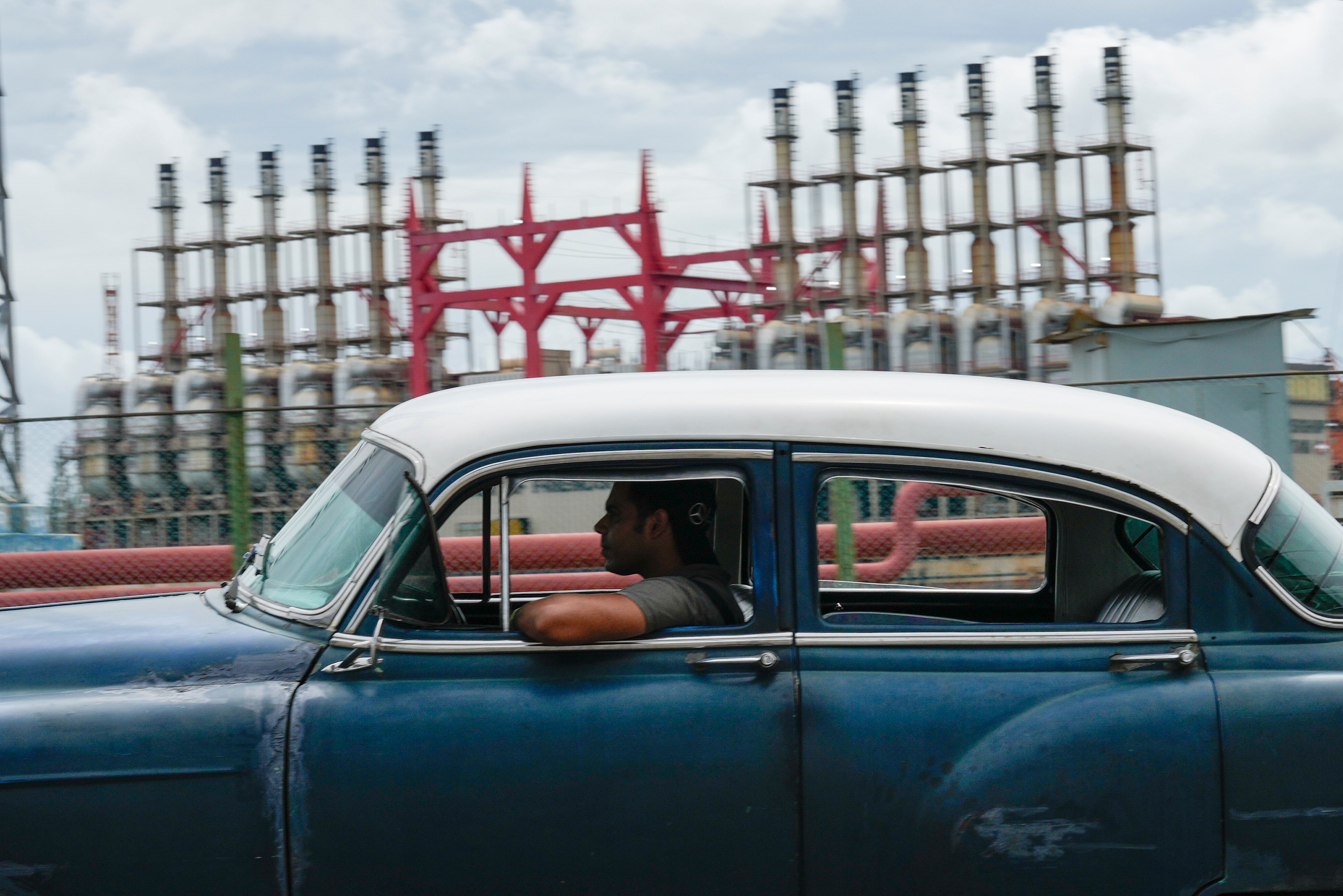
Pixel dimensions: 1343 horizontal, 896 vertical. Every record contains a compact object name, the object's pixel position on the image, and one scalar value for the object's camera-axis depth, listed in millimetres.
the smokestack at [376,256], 56156
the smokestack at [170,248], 60219
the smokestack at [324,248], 57250
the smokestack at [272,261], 59062
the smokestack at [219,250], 59969
